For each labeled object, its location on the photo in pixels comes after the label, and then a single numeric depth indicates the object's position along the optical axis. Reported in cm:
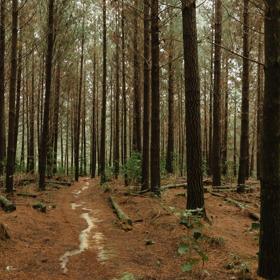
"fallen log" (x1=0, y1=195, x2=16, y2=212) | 877
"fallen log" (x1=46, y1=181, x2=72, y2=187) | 1848
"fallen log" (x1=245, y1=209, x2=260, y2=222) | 920
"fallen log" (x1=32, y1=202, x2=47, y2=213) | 987
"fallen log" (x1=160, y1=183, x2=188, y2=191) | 1319
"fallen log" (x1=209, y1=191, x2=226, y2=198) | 1146
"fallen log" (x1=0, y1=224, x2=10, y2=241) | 622
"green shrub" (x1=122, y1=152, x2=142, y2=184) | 1370
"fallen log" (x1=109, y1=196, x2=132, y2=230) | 838
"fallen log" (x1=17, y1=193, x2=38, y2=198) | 1200
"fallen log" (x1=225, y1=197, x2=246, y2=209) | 1013
